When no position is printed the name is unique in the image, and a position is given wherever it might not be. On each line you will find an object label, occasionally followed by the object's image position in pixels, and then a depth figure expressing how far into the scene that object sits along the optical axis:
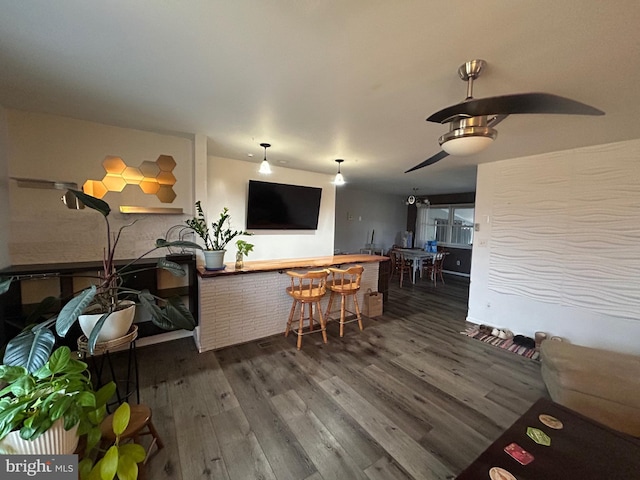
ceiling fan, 1.15
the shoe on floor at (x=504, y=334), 3.29
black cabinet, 2.04
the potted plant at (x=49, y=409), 0.93
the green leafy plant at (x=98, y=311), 1.21
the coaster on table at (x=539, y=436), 1.20
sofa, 1.65
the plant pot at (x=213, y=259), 2.74
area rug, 2.91
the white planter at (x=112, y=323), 1.46
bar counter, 2.72
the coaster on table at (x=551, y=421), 1.30
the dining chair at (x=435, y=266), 6.32
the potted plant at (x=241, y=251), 2.99
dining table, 6.11
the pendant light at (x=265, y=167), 3.00
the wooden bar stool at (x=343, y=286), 3.20
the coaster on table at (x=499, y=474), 1.02
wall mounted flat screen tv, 3.97
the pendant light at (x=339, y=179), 3.70
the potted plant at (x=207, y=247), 2.74
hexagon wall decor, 2.60
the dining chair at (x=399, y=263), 6.27
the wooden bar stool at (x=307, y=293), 2.90
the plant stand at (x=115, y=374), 1.51
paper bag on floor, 3.89
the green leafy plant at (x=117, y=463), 1.00
